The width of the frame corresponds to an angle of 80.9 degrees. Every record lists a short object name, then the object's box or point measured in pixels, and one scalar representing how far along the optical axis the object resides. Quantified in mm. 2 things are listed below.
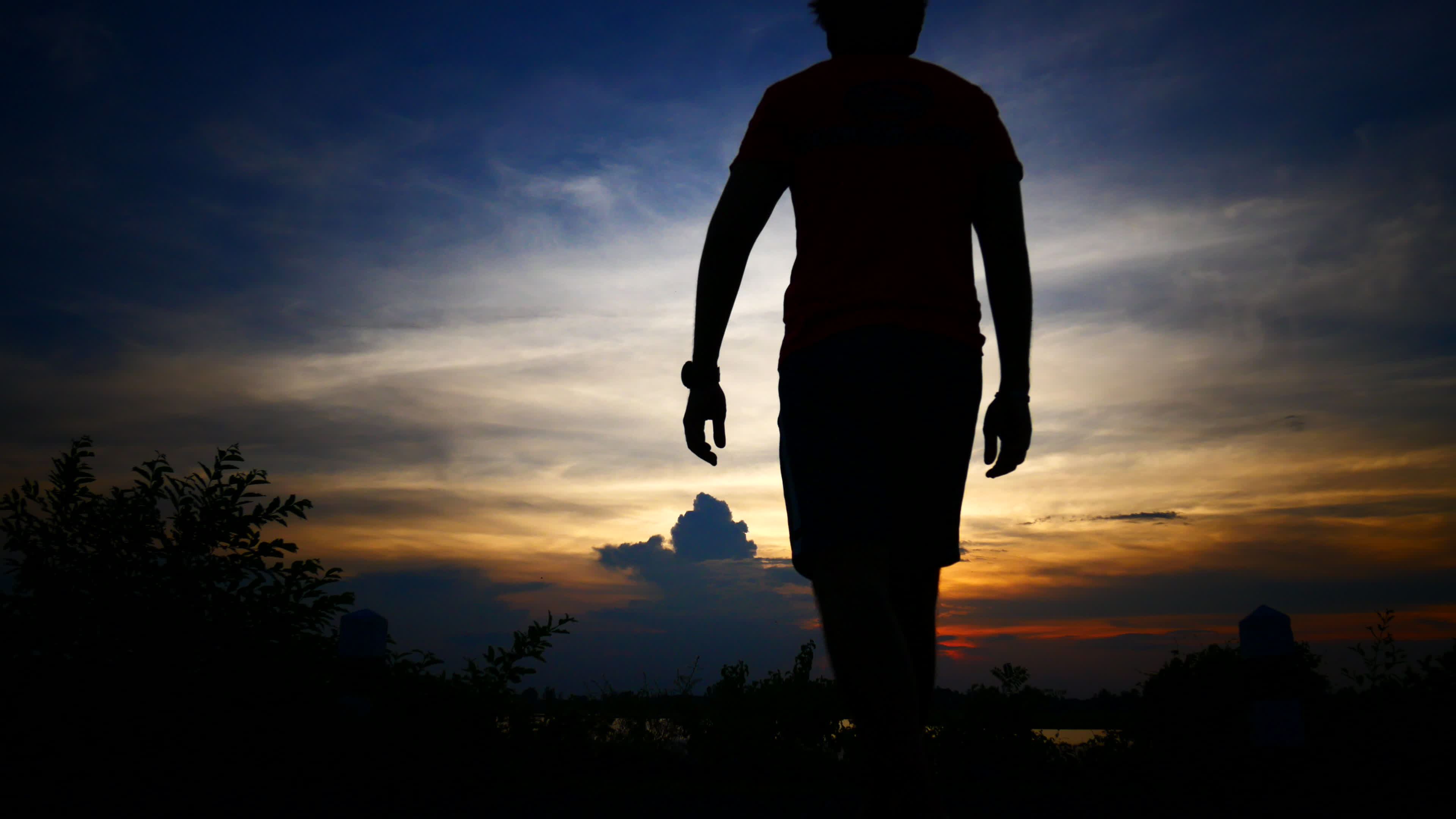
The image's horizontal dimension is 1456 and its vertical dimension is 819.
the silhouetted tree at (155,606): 4105
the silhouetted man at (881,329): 1876
